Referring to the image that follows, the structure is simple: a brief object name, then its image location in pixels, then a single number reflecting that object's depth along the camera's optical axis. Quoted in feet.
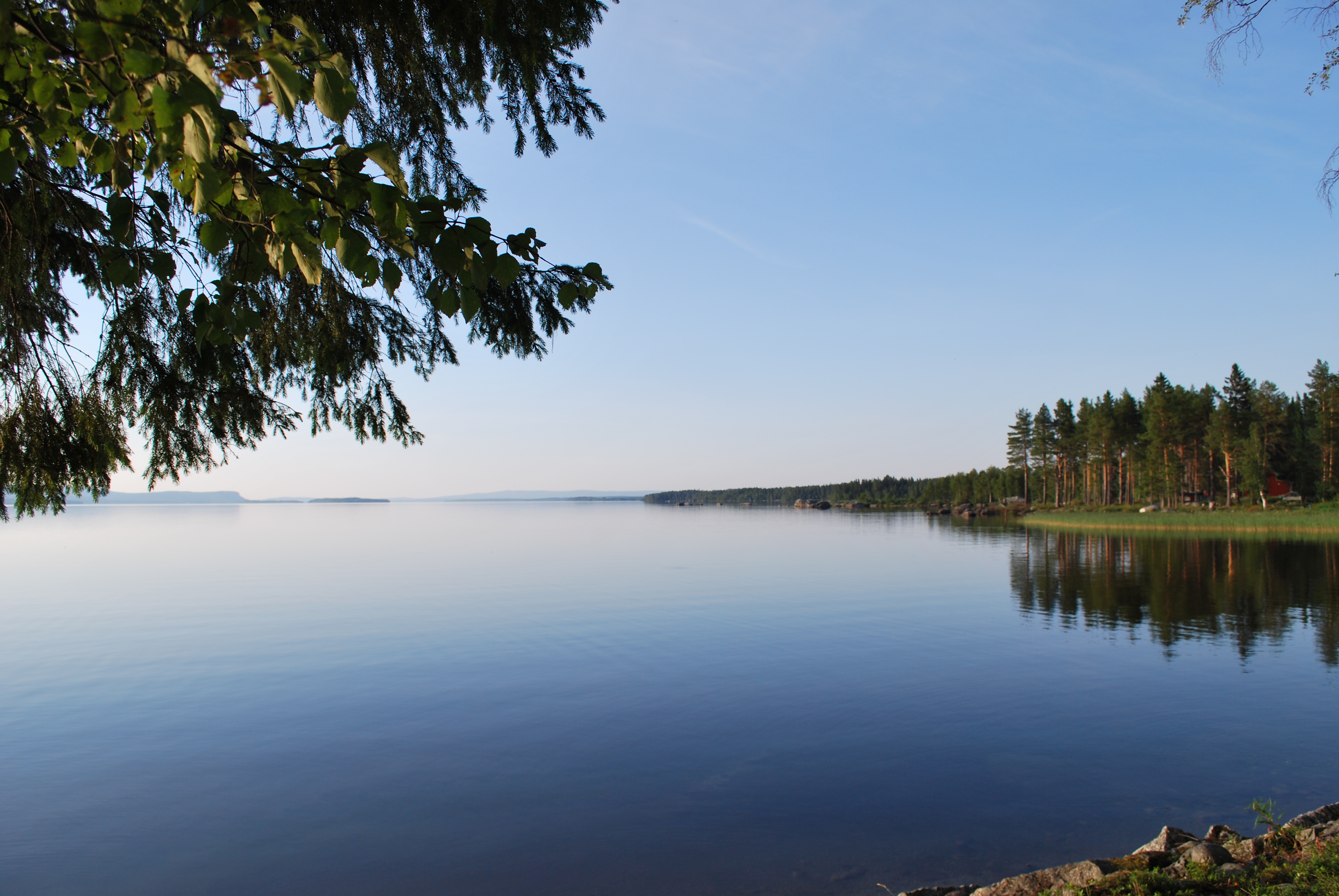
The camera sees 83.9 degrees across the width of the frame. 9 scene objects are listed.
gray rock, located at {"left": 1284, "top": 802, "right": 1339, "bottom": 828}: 20.47
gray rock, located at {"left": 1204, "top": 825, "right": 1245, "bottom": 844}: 20.44
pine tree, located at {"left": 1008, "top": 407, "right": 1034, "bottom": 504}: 351.46
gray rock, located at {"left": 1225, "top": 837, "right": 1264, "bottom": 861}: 18.28
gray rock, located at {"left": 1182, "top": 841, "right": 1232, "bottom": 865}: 17.85
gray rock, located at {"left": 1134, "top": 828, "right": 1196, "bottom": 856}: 20.16
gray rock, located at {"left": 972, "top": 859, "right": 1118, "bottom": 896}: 17.58
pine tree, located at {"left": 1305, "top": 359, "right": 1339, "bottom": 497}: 244.63
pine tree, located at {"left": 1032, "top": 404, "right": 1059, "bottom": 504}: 329.72
